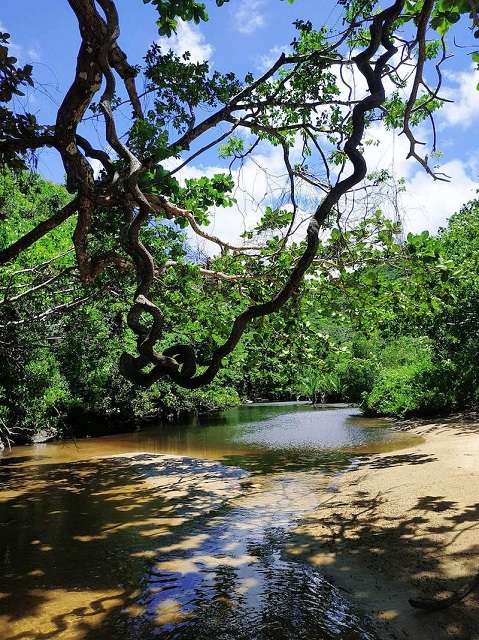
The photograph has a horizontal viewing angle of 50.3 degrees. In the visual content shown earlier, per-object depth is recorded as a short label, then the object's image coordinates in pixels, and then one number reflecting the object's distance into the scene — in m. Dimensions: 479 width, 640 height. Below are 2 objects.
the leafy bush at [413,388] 19.27
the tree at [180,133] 4.16
